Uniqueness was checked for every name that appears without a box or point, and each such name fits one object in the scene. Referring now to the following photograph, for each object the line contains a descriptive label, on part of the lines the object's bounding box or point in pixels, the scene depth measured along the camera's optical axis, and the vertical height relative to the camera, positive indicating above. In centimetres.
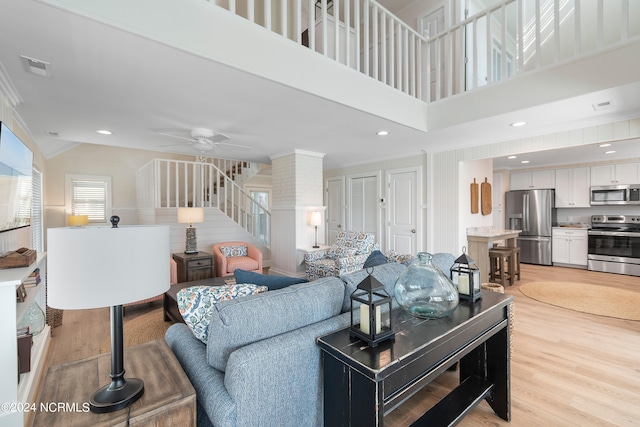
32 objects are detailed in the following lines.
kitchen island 452 -52
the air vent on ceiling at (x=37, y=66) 200 +109
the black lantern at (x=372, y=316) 124 -48
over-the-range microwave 549 +33
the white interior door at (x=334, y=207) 684 +14
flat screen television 195 +25
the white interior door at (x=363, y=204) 604 +20
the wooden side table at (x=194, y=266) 446 -84
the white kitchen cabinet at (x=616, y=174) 549 +75
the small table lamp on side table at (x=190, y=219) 471 -9
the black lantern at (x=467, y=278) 177 -43
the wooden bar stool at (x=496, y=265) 461 -91
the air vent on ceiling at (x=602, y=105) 280 +107
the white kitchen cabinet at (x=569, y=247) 589 -75
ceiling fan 369 +103
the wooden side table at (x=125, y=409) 97 -69
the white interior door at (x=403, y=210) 525 +5
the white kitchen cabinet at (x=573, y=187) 604 +52
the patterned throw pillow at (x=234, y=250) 507 -67
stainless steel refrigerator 630 -21
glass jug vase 153 -44
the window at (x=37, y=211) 409 +5
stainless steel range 532 -65
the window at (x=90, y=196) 622 +41
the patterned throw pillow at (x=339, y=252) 430 -62
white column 514 +25
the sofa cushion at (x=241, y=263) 472 -85
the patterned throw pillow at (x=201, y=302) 146 -46
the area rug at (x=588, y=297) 355 -124
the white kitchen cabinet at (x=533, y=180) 645 +75
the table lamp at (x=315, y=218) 515 -9
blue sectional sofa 115 -65
